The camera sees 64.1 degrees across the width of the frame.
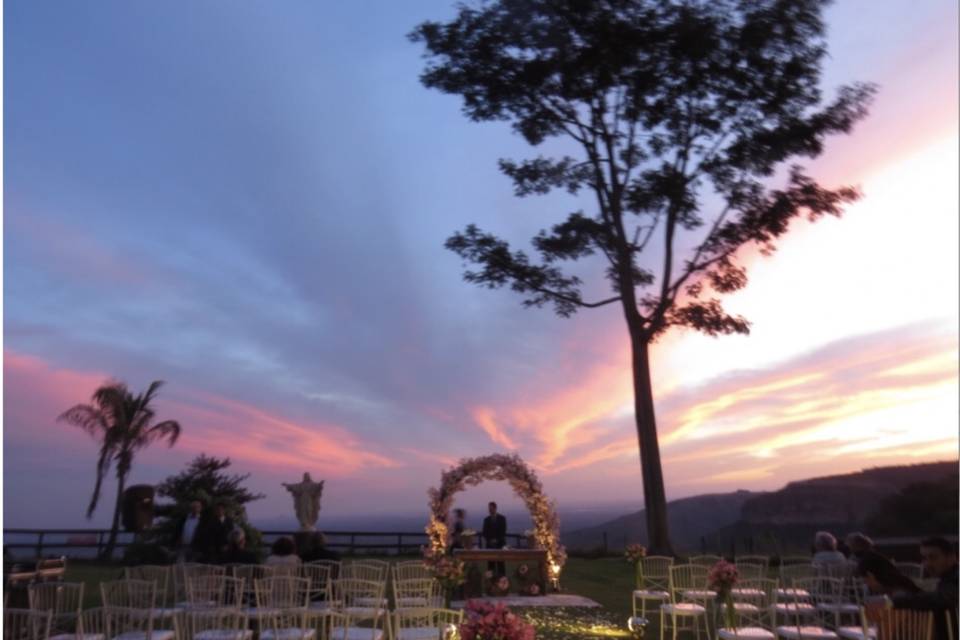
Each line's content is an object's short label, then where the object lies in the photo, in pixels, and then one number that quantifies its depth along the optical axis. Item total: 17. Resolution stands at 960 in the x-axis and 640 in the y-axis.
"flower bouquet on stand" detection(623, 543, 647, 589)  9.94
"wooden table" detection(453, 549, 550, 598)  11.80
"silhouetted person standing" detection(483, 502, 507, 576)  13.42
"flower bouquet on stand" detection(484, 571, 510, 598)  12.03
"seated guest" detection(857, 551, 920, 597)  5.80
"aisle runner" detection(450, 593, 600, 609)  11.42
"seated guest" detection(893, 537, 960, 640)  5.10
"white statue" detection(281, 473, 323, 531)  15.37
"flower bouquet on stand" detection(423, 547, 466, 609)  10.06
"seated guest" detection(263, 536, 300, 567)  8.97
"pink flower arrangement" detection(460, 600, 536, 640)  4.33
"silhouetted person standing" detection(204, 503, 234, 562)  10.90
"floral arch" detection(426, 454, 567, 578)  12.77
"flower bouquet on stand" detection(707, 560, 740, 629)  6.82
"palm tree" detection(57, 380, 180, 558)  25.11
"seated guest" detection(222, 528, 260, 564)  9.73
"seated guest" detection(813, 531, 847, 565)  8.93
